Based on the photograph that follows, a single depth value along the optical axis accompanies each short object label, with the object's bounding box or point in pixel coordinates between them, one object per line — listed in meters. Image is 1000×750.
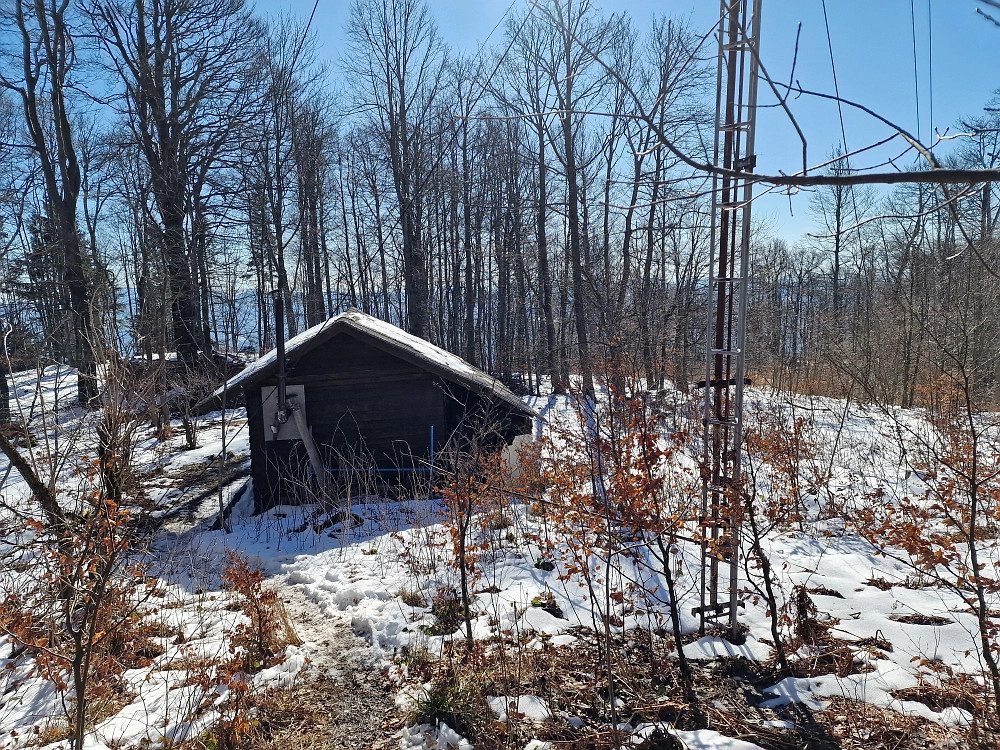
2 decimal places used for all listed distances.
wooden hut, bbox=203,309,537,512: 10.05
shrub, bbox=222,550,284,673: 5.05
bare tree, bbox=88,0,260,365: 18.23
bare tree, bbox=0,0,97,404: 17.42
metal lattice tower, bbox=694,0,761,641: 4.12
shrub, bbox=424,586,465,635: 5.44
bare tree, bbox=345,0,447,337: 23.05
